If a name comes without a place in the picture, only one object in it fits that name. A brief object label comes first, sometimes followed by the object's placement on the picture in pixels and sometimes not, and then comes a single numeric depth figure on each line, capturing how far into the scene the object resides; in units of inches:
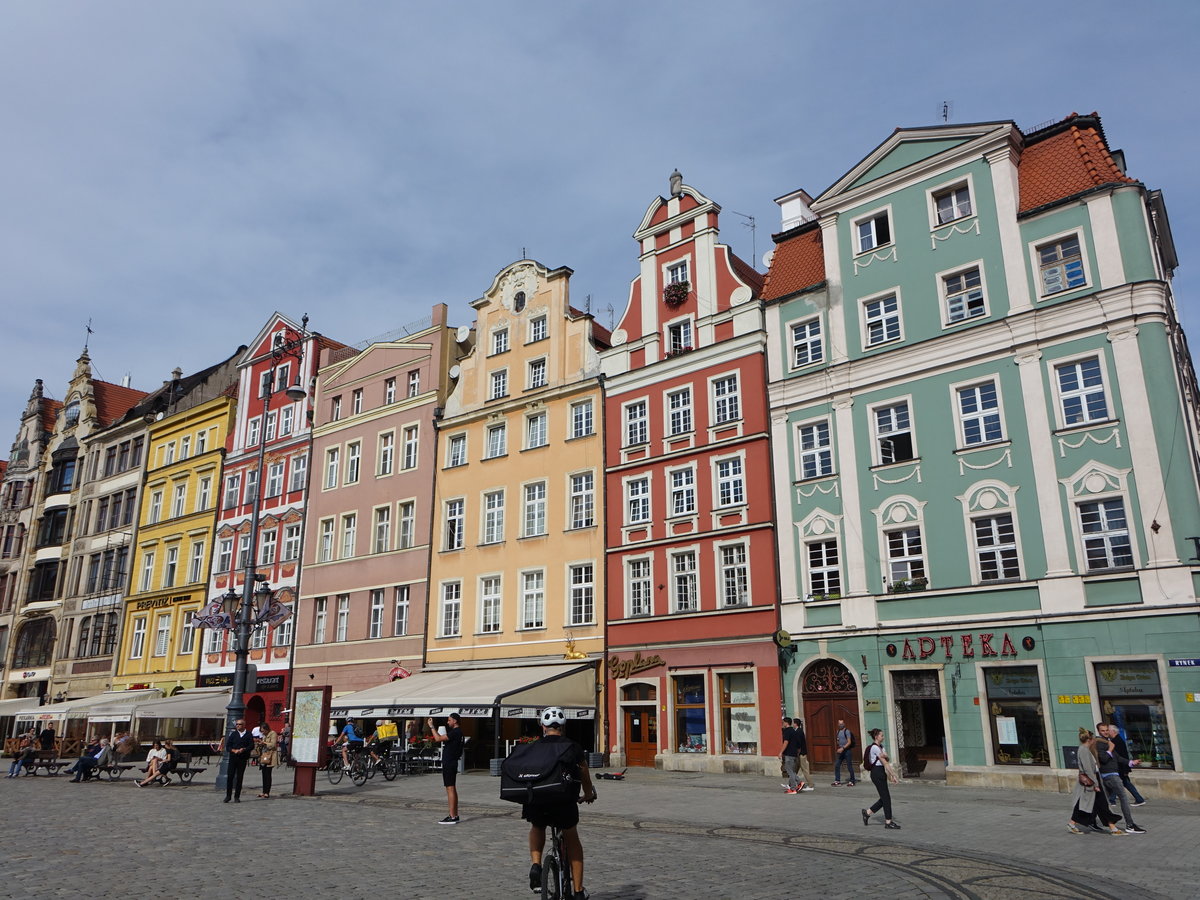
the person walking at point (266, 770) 840.2
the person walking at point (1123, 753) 622.5
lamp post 921.5
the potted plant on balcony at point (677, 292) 1293.1
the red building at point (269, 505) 1642.5
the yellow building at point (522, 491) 1309.1
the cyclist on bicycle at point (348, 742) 1043.3
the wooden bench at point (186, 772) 1012.5
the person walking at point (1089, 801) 575.2
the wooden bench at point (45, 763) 1214.9
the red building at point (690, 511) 1115.9
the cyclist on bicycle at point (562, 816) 325.1
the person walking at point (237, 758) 794.2
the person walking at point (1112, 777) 576.4
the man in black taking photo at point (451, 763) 637.9
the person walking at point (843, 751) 896.1
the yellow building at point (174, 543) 1797.5
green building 861.2
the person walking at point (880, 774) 597.6
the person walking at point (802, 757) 877.8
